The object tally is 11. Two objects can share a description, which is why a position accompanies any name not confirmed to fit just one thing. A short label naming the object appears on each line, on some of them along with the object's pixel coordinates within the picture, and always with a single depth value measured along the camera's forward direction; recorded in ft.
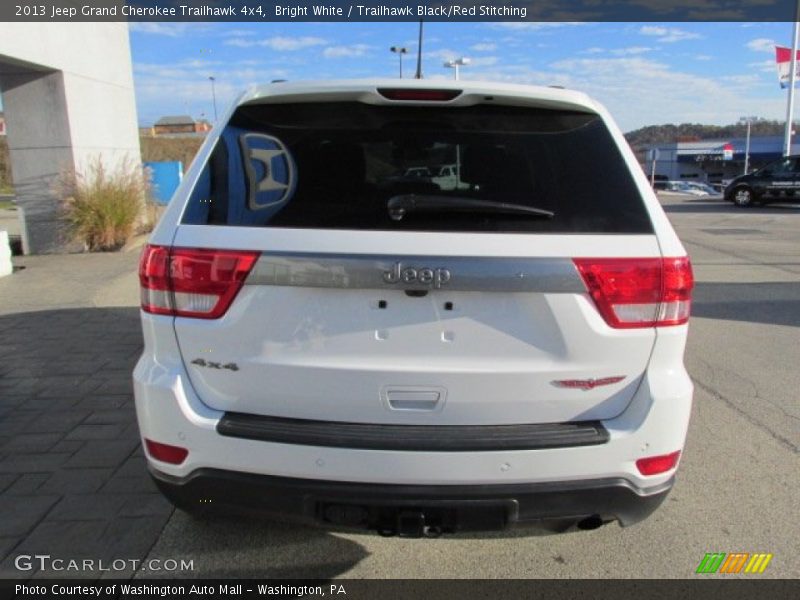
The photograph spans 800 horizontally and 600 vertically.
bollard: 29.30
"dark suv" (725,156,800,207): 70.90
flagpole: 86.59
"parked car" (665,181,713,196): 162.09
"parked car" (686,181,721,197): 166.09
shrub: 35.12
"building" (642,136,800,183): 271.08
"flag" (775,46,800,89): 89.04
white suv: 7.04
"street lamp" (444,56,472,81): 97.90
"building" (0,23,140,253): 34.27
